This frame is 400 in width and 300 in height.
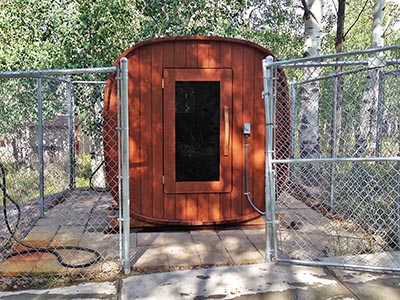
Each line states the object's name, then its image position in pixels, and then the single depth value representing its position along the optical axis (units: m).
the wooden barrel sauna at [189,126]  4.75
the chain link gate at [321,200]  3.88
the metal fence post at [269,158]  3.86
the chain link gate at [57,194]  3.71
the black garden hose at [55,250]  3.86
